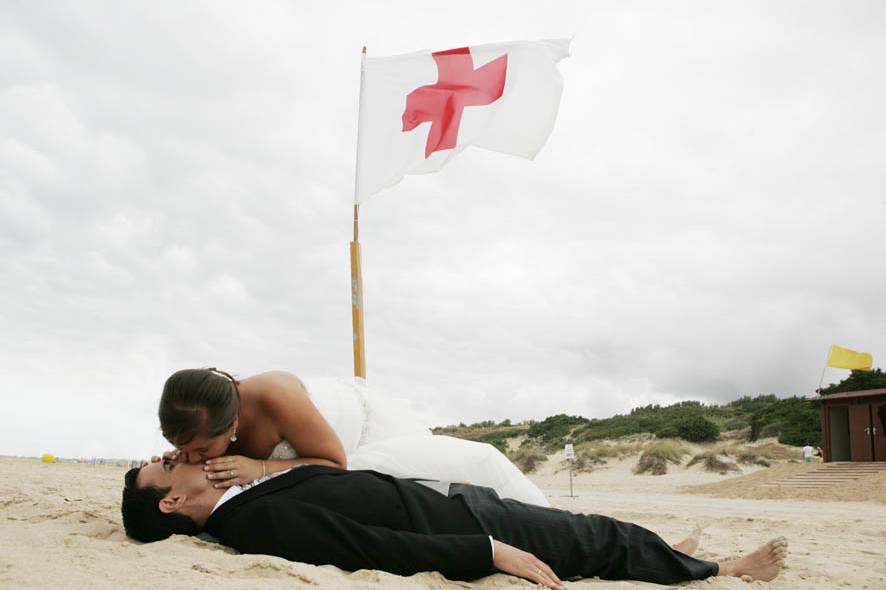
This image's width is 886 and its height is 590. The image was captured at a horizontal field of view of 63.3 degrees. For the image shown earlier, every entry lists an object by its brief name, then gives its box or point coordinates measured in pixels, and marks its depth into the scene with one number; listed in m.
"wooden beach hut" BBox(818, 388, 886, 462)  18.81
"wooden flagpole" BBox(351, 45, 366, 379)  5.99
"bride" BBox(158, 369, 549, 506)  3.01
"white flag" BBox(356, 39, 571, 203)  7.25
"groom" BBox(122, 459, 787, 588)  2.86
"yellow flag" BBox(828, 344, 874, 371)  24.48
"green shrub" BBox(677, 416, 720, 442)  25.66
